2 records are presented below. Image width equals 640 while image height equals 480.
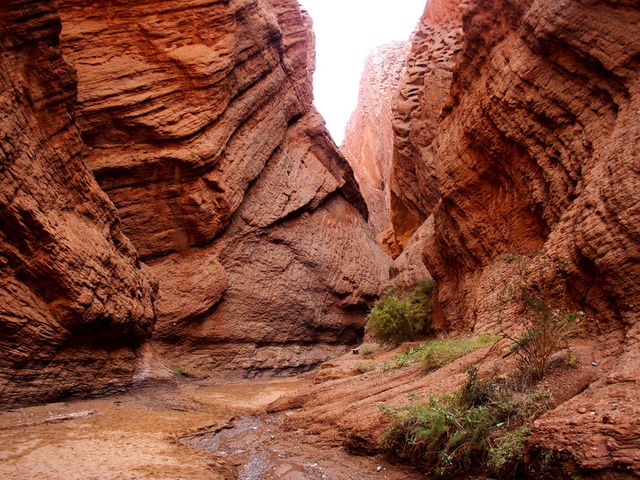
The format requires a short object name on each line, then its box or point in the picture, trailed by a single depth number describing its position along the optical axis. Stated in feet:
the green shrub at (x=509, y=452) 17.67
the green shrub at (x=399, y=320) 64.13
